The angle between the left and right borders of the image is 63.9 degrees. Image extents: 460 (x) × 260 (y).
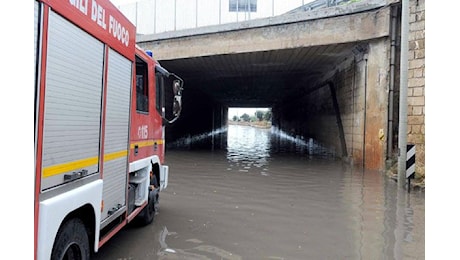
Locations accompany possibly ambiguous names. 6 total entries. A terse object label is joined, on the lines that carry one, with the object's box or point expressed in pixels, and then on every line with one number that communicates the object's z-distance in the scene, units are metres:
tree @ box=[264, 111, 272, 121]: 84.14
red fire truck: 2.37
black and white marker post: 8.66
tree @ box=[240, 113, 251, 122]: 108.01
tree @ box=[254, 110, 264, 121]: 95.37
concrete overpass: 11.39
